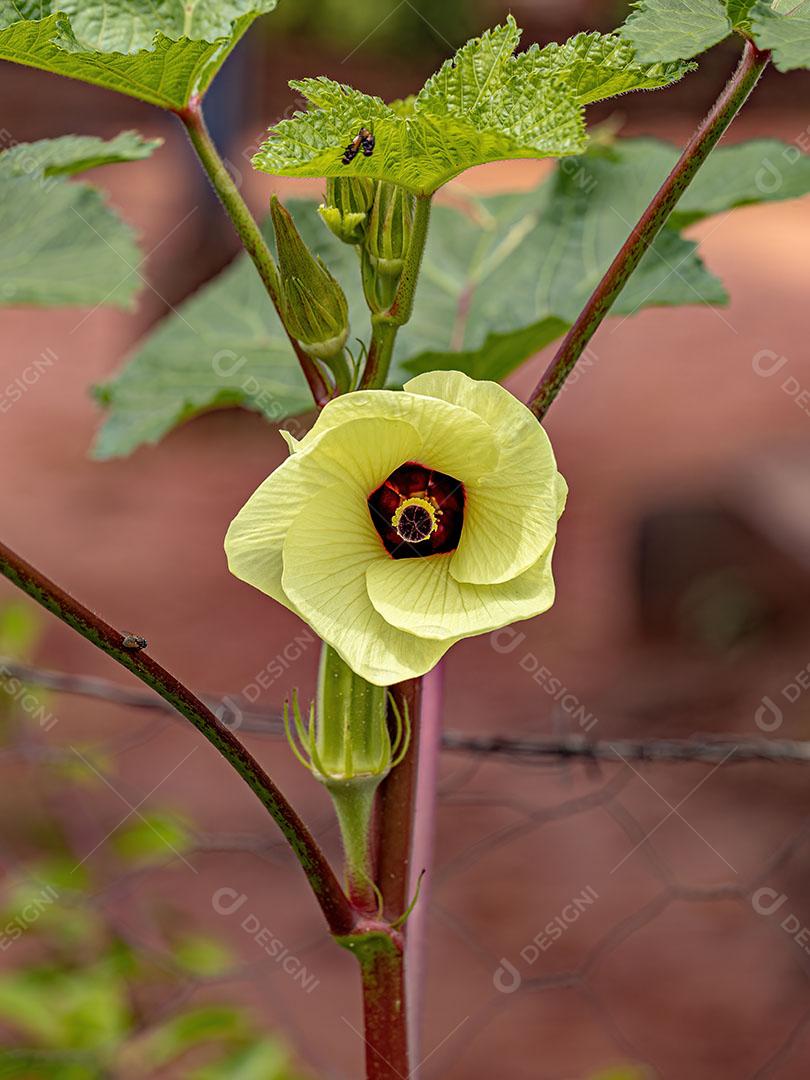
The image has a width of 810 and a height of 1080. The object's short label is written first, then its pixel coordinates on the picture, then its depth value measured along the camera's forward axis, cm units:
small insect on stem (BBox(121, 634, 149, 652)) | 54
